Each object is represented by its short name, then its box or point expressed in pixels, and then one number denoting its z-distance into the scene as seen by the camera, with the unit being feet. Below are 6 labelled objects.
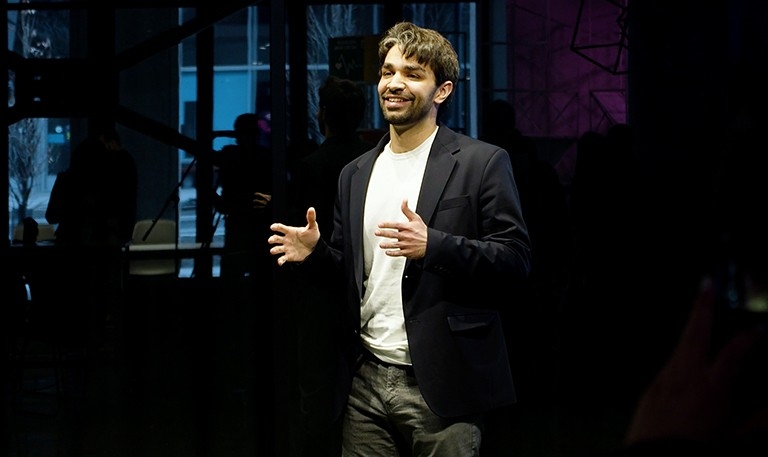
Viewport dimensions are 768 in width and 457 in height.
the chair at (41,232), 26.63
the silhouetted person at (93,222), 26.78
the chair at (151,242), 26.76
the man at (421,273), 15.46
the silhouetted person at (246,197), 26.35
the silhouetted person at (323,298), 24.64
